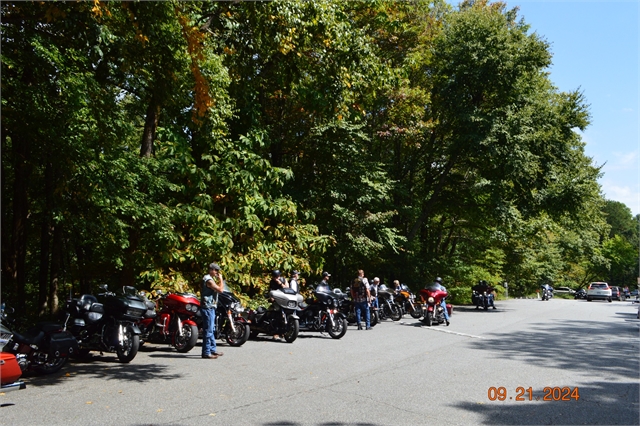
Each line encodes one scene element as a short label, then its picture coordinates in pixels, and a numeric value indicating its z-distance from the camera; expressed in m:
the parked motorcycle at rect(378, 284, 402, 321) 19.38
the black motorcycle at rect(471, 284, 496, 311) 25.75
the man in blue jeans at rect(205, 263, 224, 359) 10.34
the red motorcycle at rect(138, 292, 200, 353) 10.84
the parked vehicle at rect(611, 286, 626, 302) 52.67
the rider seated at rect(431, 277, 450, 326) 17.03
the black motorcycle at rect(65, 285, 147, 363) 9.46
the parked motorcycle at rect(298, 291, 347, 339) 13.66
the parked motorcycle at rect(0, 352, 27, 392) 6.29
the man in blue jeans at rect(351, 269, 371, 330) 16.14
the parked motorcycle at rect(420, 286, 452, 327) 16.94
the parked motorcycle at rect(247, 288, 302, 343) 12.78
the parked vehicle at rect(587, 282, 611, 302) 47.31
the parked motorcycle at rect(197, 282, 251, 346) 11.89
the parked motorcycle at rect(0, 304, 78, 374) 8.14
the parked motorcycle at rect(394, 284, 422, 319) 20.02
